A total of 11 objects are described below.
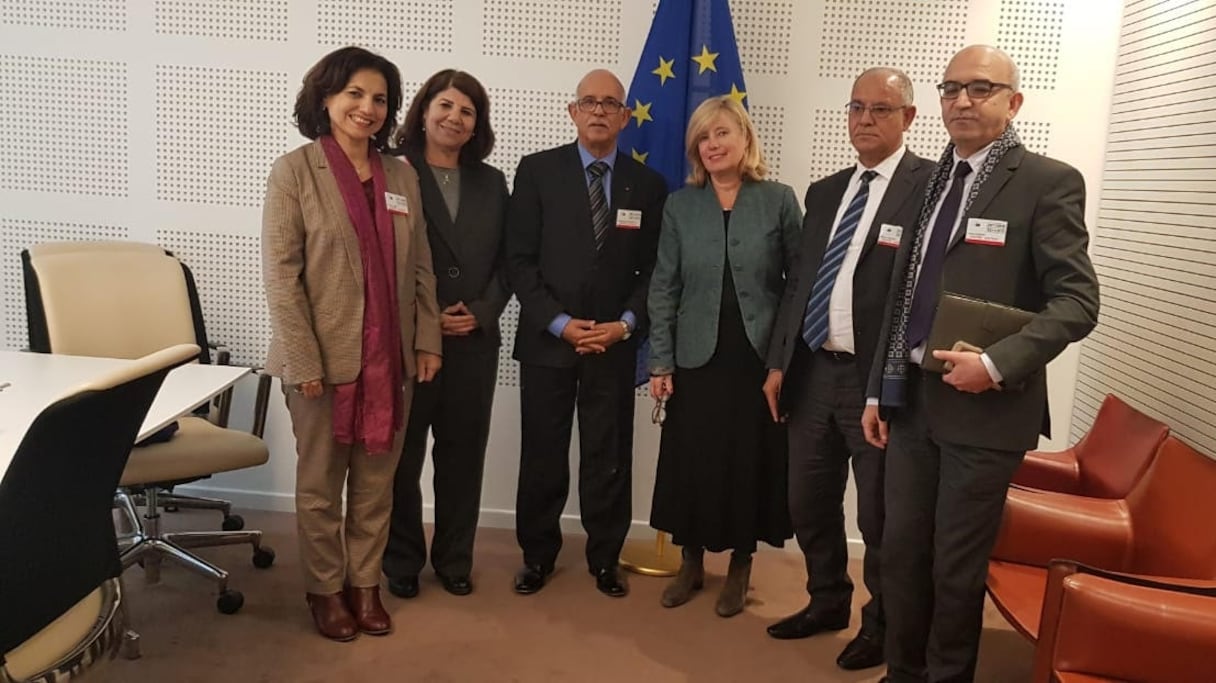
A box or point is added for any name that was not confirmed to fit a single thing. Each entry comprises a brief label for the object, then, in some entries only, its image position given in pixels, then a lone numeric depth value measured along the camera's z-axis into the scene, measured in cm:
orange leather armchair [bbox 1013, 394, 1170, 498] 273
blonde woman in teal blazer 298
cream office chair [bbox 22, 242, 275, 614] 302
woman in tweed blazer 265
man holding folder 213
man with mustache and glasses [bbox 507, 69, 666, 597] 312
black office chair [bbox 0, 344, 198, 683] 151
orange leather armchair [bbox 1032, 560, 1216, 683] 189
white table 208
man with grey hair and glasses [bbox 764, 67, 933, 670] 264
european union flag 342
